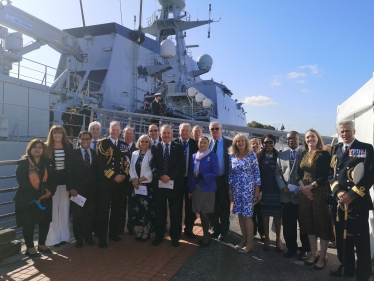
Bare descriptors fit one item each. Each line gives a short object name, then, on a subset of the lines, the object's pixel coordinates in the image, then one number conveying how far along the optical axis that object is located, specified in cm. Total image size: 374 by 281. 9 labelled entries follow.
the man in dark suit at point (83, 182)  440
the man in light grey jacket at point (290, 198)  413
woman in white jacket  464
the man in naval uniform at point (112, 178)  459
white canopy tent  362
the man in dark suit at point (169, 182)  453
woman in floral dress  428
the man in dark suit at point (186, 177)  496
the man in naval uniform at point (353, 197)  325
